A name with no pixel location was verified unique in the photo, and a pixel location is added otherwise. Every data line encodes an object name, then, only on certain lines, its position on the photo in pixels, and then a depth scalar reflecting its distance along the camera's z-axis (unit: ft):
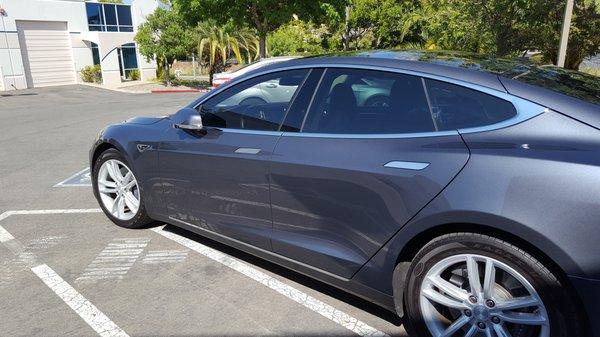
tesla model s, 6.82
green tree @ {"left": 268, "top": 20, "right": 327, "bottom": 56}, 85.30
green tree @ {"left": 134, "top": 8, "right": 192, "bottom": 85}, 85.46
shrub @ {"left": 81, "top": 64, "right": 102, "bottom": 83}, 102.99
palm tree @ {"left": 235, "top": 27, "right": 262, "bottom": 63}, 113.27
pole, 28.22
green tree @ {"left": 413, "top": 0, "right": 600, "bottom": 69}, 40.04
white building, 90.43
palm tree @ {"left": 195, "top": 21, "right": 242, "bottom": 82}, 100.17
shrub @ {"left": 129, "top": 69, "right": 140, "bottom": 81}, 108.27
